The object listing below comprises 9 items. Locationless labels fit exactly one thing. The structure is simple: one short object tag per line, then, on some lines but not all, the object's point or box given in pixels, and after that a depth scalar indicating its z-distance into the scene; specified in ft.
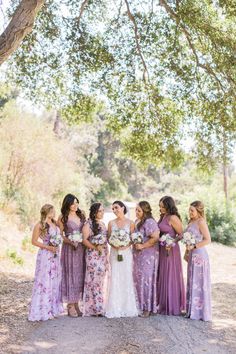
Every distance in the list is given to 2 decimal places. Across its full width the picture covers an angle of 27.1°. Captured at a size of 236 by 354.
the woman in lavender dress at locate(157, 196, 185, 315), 28.53
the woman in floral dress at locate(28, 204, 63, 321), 26.76
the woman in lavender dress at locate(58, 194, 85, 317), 27.76
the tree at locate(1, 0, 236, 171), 41.75
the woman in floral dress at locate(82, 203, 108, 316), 27.76
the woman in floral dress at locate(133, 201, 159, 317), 28.22
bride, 27.61
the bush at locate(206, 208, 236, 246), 79.15
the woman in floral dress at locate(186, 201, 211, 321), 27.91
